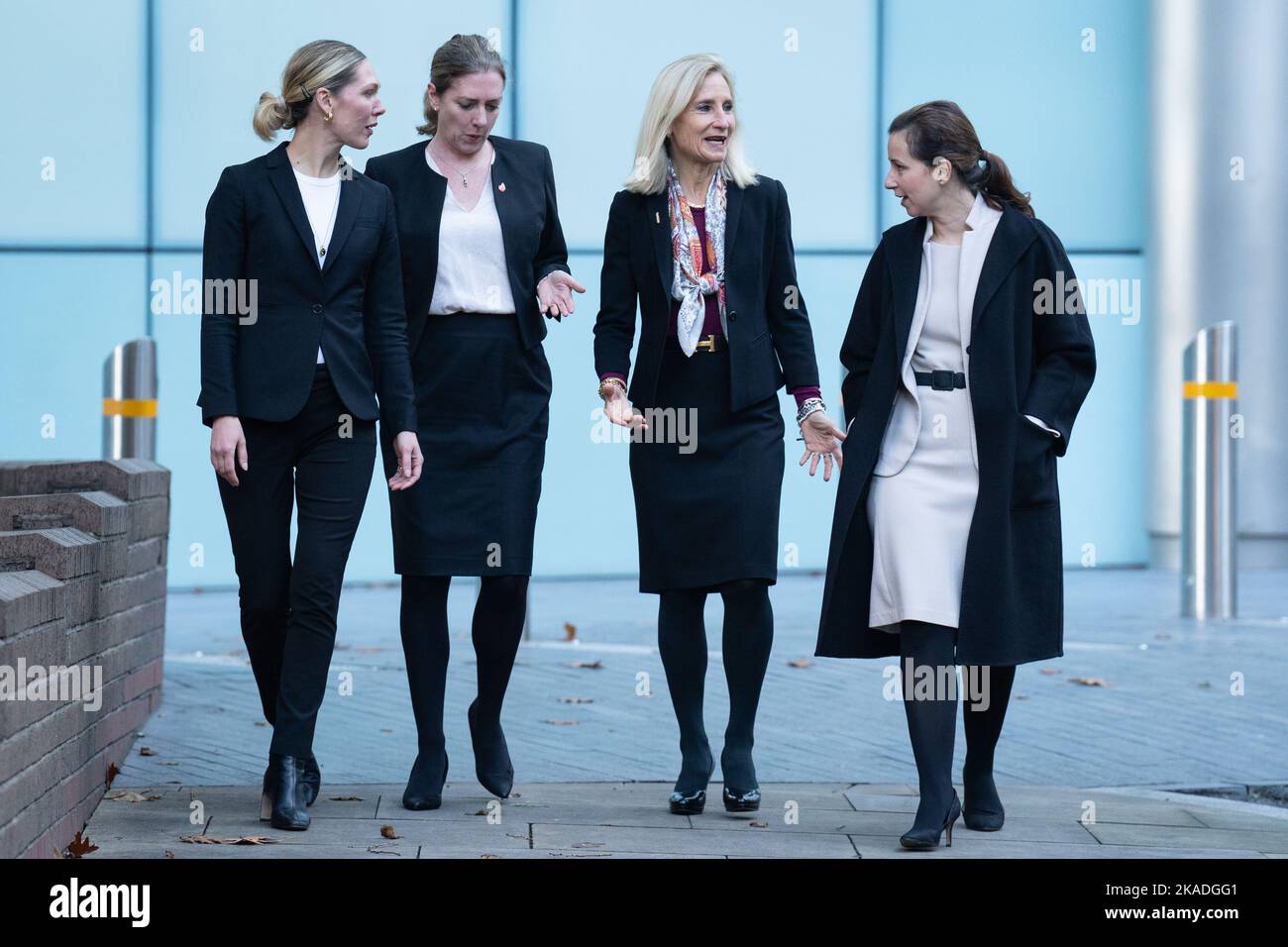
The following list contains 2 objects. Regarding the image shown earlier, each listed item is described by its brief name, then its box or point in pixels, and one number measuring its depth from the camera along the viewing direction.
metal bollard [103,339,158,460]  8.49
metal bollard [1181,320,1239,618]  9.62
